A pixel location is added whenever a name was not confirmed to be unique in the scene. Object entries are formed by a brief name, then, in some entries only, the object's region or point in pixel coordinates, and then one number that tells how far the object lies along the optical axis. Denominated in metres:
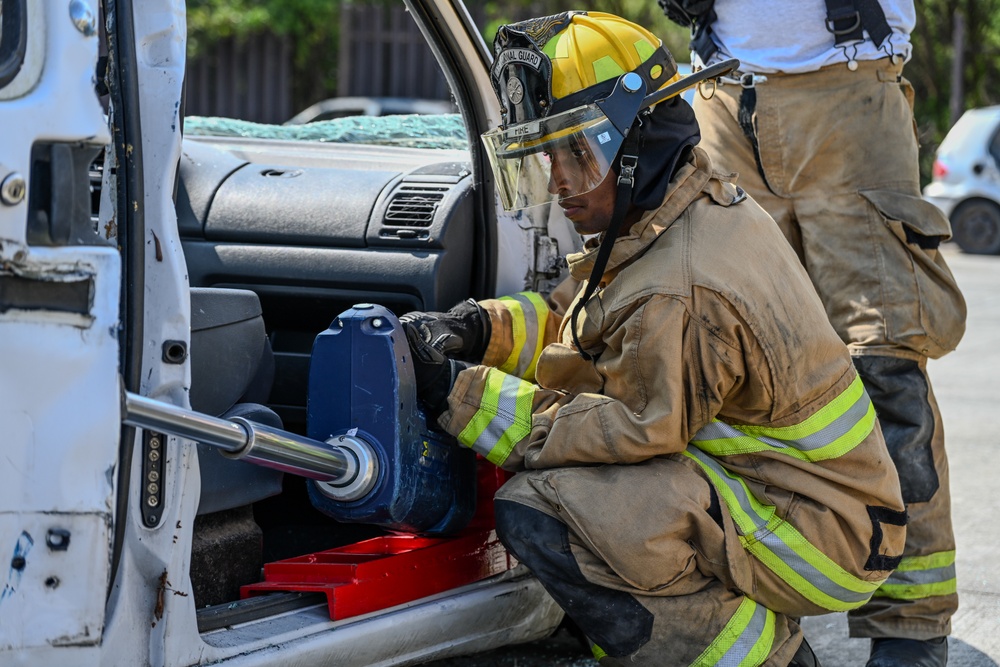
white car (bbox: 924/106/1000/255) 25.31
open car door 3.54
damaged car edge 3.61
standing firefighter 6.13
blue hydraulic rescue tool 4.91
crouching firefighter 4.87
